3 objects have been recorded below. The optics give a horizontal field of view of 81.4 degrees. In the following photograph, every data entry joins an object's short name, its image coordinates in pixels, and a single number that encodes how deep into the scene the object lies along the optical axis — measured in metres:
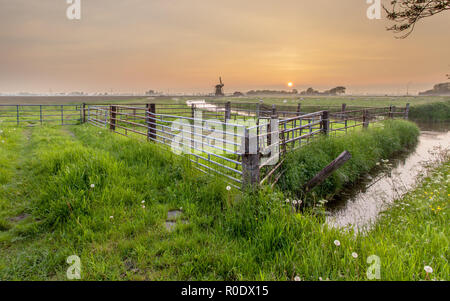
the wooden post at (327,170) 5.62
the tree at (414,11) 8.56
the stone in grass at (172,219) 3.96
